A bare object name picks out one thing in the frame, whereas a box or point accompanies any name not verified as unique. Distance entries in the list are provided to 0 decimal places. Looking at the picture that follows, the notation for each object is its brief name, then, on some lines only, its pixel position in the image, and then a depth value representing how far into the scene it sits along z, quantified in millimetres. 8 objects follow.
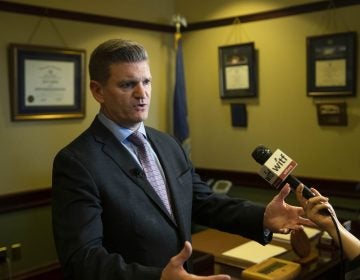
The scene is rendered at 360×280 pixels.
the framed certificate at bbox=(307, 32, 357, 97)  3404
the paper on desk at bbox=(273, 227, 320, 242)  2500
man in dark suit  1196
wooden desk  2024
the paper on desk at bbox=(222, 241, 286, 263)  2187
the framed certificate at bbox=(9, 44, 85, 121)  3359
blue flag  4324
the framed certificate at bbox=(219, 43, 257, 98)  3984
